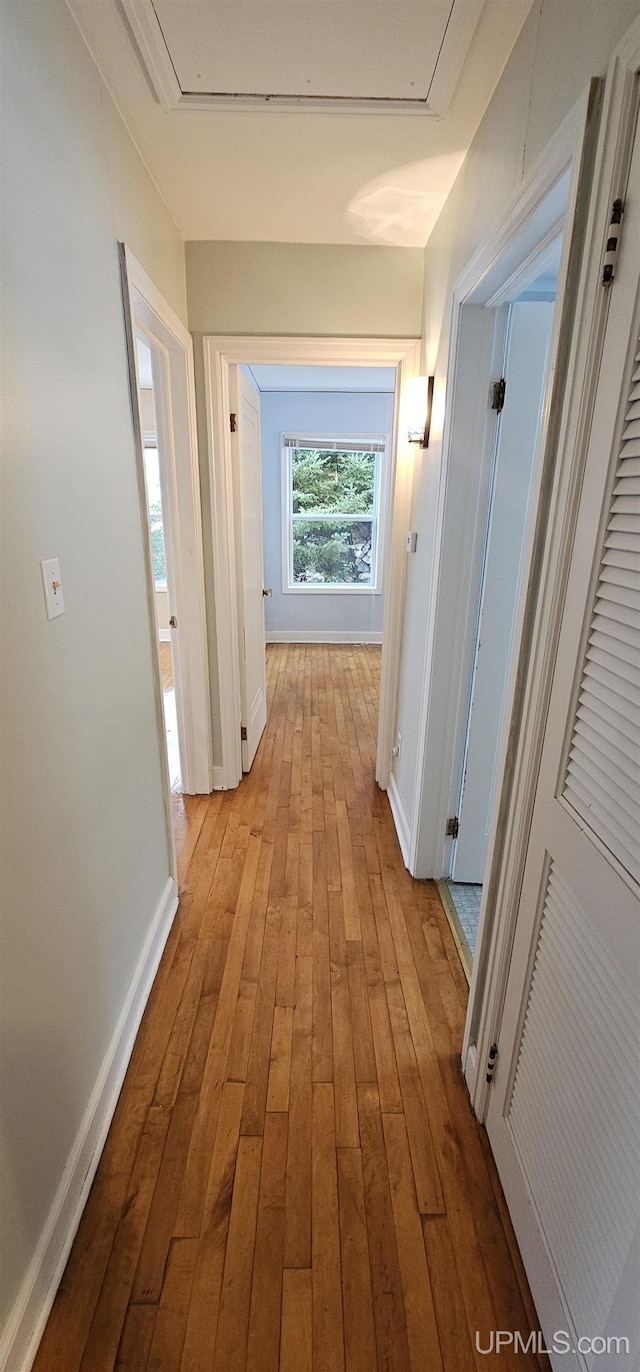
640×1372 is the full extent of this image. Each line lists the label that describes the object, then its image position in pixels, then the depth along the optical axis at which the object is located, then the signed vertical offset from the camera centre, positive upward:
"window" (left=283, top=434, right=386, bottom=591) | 5.58 +0.07
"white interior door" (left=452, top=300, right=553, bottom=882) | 1.64 -0.11
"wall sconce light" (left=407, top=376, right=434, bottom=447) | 2.12 +0.41
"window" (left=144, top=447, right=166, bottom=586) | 5.66 +0.00
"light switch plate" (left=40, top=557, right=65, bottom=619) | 1.04 -0.14
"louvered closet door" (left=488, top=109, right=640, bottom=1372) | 0.76 -0.61
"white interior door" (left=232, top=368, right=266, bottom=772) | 2.80 -0.24
